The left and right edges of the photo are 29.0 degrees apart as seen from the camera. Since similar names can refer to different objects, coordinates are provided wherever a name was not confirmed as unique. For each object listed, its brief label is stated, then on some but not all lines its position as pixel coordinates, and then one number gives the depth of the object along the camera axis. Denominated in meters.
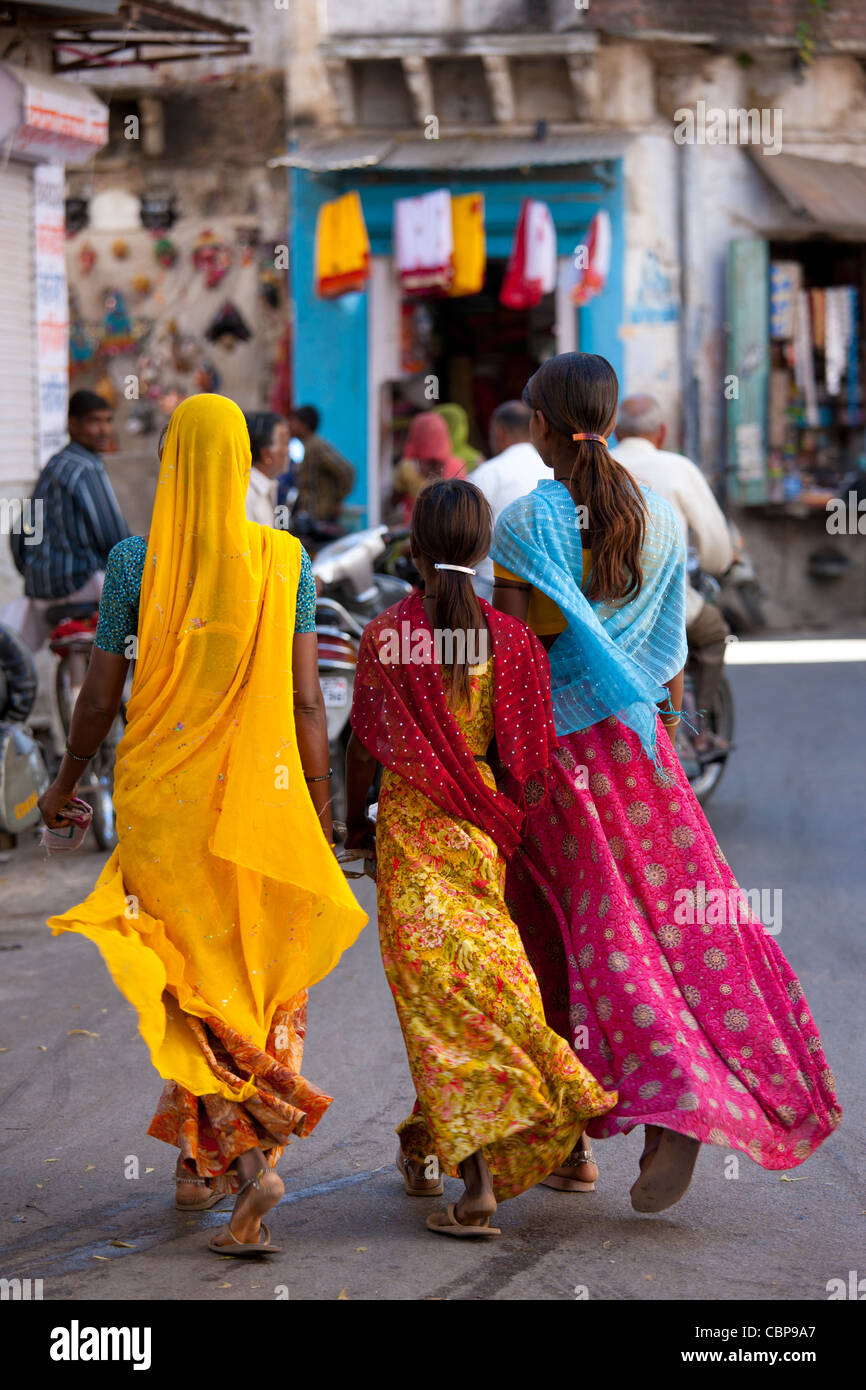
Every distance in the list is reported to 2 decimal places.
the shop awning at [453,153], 13.54
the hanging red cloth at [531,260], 13.42
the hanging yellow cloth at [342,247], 13.56
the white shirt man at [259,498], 6.71
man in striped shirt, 7.45
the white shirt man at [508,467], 7.12
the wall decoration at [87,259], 14.21
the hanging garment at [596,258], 13.70
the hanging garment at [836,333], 14.61
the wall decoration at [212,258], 14.08
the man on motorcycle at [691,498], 7.26
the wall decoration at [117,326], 14.21
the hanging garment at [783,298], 14.59
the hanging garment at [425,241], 13.39
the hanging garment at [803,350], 14.71
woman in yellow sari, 3.40
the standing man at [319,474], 11.93
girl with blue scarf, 3.49
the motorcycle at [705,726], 7.82
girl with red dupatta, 3.37
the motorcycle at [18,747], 6.86
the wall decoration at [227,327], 14.11
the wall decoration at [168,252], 14.13
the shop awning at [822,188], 14.01
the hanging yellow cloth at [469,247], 13.48
